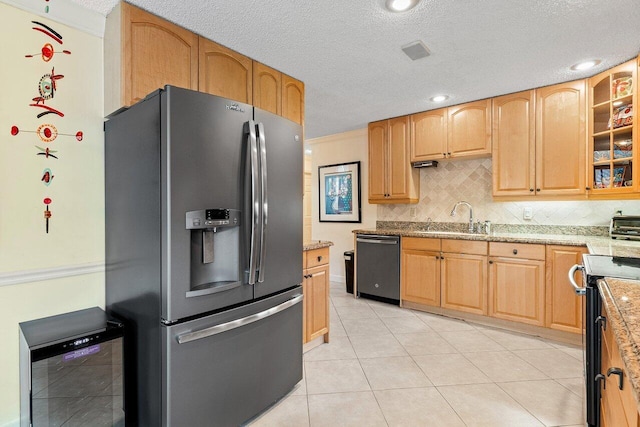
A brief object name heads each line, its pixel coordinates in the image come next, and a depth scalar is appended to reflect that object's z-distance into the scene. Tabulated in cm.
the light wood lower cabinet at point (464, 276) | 326
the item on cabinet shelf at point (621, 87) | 251
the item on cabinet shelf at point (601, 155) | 275
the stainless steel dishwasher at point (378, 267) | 387
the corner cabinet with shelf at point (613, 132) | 250
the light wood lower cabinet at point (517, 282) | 294
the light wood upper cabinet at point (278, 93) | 249
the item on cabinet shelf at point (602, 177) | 274
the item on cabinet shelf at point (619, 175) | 263
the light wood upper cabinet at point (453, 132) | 343
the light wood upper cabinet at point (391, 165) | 403
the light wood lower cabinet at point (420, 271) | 357
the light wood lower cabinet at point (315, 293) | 255
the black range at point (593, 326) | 151
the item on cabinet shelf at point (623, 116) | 252
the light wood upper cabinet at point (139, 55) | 176
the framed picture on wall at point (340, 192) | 491
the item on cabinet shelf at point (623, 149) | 257
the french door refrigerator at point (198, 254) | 143
